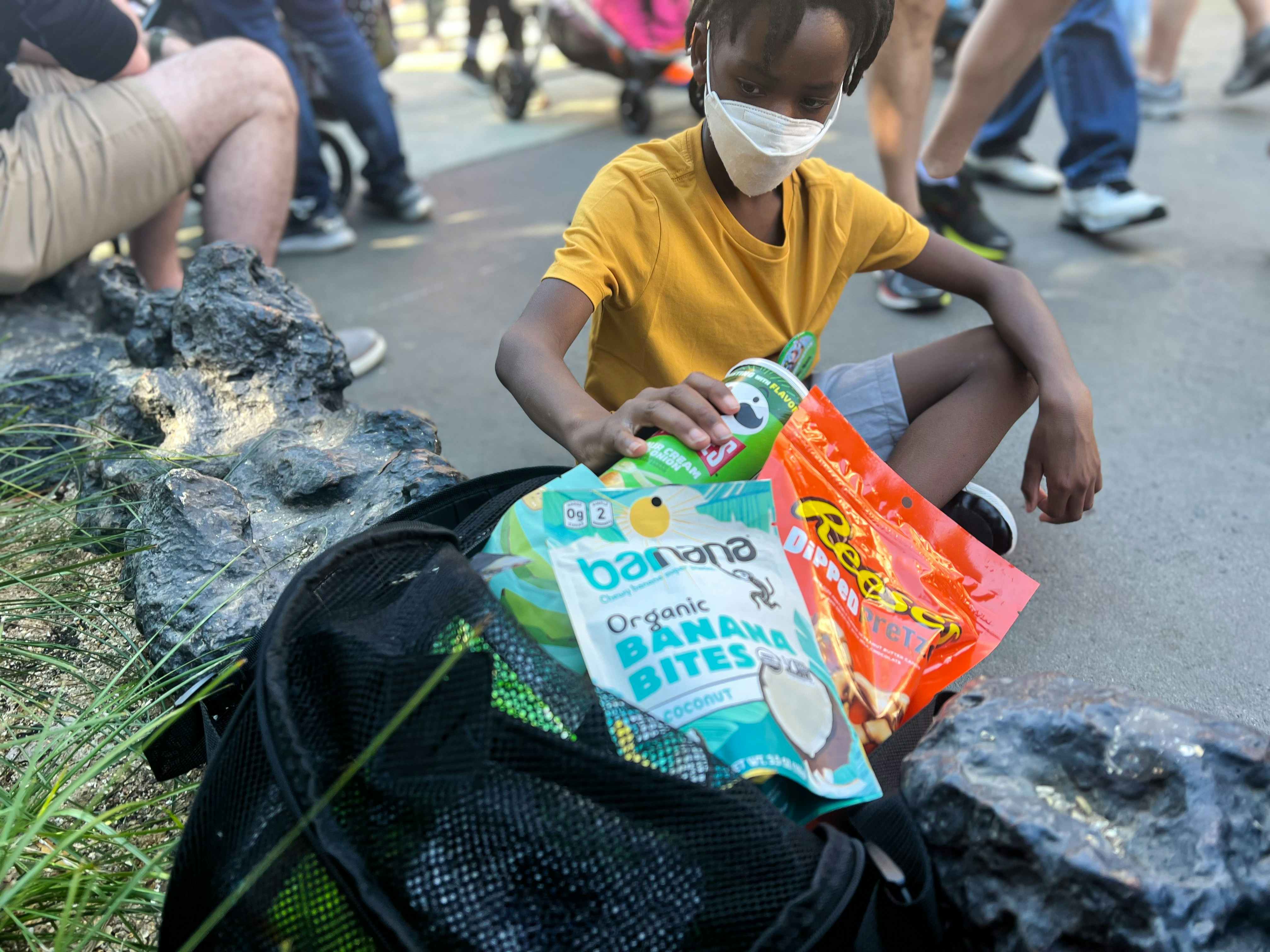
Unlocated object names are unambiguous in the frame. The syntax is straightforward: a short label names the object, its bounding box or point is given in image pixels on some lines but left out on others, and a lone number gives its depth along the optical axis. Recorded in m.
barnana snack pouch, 1.01
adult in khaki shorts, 2.21
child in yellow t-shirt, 1.43
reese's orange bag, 1.18
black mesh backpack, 0.86
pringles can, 1.16
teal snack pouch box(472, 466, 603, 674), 1.08
